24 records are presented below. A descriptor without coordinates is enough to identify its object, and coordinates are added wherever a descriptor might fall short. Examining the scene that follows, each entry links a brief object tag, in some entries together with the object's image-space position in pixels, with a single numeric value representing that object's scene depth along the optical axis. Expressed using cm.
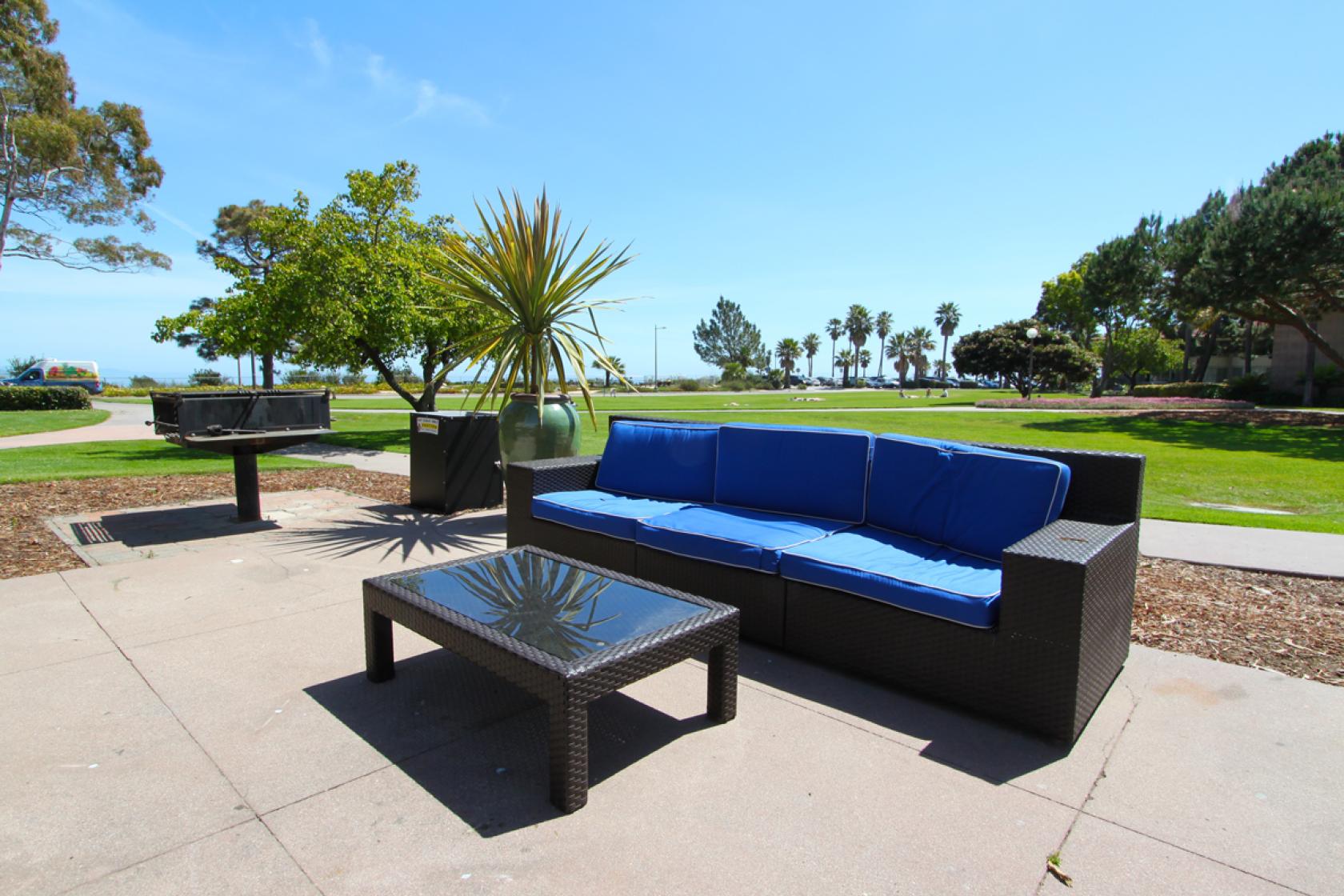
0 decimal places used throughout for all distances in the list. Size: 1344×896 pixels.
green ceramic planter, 592
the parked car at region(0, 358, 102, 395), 2980
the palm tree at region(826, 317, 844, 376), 9650
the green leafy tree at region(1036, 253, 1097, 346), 4959
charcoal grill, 543
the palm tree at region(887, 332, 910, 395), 9124
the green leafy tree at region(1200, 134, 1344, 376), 1580
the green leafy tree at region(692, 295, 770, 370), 8850
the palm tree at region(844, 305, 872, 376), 9425
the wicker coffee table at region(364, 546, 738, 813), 208
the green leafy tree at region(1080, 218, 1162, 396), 2647
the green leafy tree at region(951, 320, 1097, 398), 4469
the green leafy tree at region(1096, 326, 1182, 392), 4334
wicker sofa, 249
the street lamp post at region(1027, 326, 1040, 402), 4508
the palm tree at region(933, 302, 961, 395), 8375
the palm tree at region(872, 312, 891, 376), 9719
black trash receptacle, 648
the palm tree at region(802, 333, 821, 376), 9462
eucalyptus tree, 2009
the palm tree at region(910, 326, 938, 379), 9556
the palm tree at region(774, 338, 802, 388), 9025
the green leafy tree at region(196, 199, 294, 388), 3593
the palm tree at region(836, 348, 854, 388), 9561
